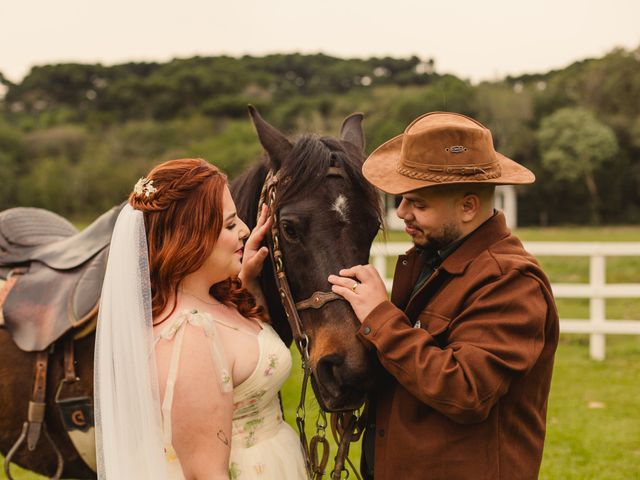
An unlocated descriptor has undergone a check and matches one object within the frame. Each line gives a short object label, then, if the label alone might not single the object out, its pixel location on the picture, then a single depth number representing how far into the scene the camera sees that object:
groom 1.76
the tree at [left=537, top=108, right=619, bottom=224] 44.06
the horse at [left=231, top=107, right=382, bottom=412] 2.05
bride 1.82
